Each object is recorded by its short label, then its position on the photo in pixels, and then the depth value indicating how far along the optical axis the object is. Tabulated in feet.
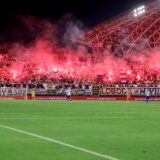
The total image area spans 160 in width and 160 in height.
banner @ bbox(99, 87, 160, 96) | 212.02
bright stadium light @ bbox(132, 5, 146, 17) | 263.29
